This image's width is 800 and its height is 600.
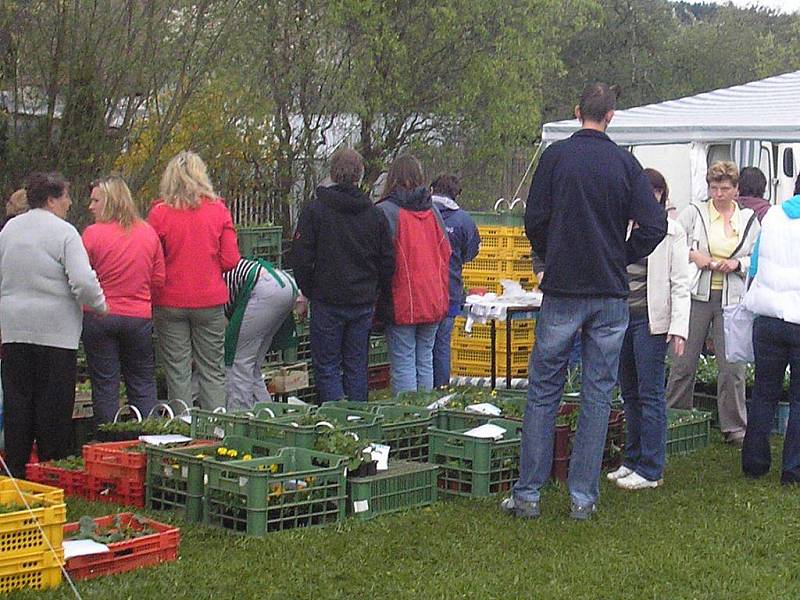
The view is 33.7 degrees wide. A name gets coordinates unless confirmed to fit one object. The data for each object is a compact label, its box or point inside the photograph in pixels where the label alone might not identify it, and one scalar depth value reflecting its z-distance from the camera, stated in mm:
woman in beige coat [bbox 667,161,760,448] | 8484
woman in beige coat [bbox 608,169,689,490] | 7031
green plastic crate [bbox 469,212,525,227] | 12258
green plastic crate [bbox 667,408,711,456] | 8344
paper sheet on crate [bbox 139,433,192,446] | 6590
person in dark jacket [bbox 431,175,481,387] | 9688
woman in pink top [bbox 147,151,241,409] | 8117
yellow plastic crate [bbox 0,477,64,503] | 5211
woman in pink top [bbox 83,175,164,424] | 7656
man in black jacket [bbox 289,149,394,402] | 8352
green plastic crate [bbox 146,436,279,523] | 6258
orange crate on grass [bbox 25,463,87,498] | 6723
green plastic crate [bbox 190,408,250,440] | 7035
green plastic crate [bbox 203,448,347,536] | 5949
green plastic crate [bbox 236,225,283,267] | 10258
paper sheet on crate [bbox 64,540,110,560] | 5180
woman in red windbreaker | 8734
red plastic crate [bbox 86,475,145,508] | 6547
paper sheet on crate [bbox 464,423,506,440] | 6953
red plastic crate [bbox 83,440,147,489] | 6527
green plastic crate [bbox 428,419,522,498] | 6910
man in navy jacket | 6152
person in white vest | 7223
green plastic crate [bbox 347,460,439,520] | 6355
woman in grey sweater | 6828
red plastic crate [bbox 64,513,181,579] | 5219
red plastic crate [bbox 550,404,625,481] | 7242
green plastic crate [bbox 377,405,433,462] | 7215
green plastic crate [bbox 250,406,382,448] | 6684
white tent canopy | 12141
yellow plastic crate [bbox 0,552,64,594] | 4945
